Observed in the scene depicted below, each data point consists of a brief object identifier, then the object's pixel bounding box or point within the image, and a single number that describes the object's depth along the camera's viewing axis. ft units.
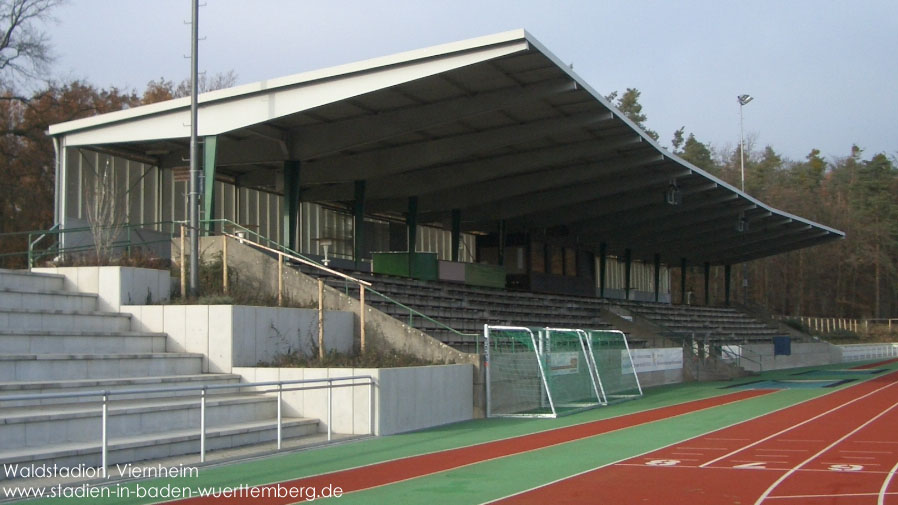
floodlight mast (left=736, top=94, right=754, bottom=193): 217.36
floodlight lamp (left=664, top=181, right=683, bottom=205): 120.06
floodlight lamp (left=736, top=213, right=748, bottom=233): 150.00
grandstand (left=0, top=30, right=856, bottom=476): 68.85
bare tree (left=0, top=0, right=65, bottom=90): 137.90
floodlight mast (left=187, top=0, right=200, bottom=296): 59.36
